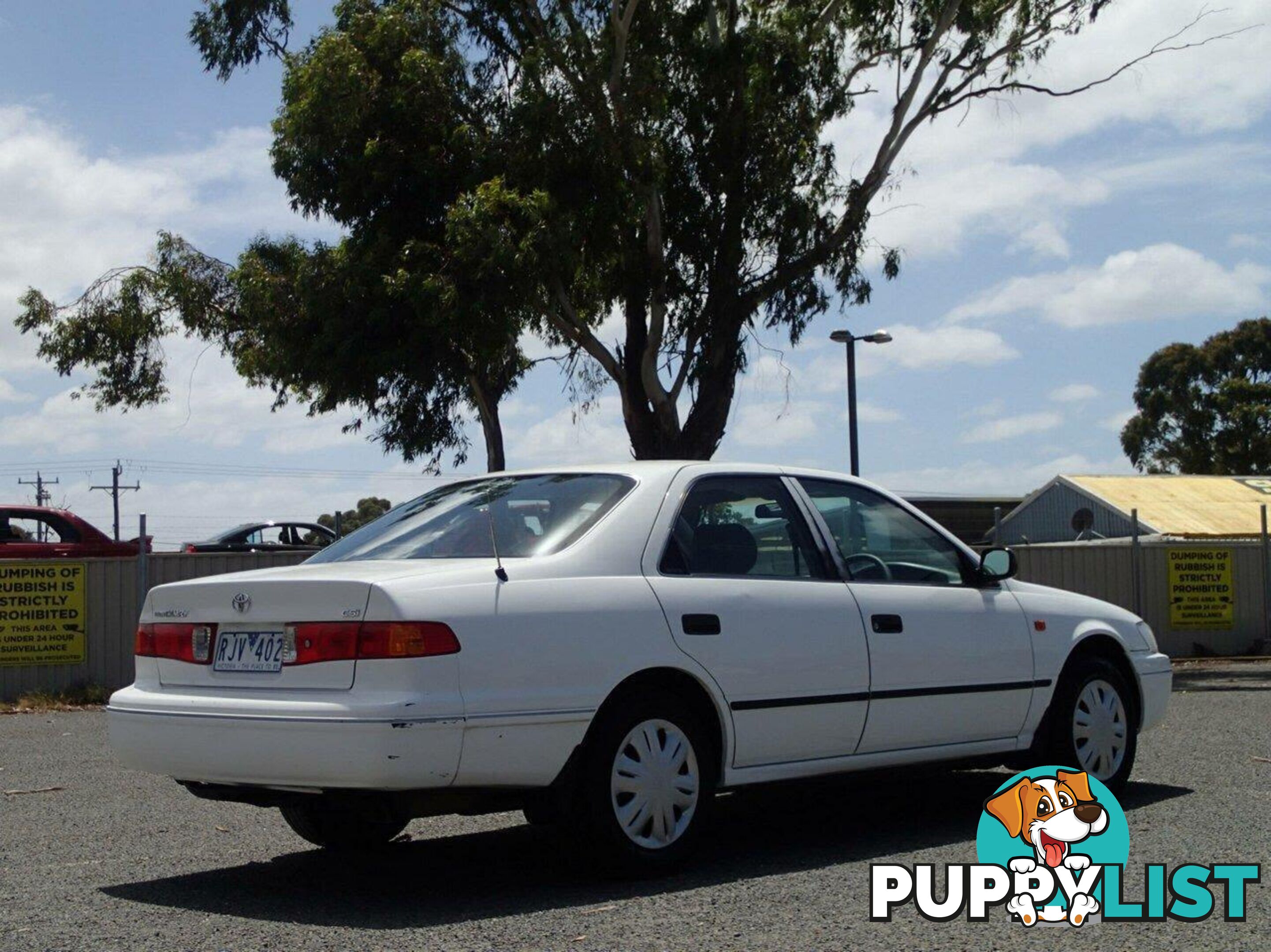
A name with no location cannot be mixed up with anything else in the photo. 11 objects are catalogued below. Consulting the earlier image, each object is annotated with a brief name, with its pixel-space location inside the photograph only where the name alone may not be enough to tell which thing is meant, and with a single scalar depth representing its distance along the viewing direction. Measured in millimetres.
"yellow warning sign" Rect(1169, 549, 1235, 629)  21172
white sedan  5387
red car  19141
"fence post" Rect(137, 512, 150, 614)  16078
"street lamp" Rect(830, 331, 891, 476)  28094
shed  35844
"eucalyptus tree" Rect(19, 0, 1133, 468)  20422
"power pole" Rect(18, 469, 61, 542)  71062
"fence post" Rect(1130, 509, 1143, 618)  20609
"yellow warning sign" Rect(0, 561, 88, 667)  15602
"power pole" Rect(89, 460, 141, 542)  65062
